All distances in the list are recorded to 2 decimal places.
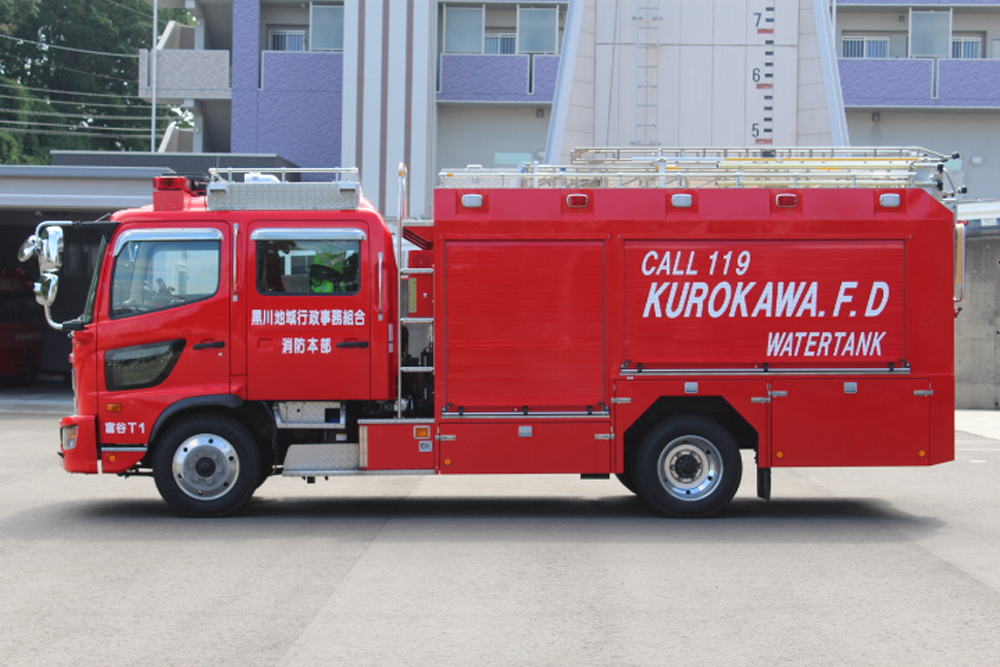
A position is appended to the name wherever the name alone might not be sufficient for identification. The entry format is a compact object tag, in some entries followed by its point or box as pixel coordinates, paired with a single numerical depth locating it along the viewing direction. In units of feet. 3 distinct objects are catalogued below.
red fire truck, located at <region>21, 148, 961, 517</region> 33.22
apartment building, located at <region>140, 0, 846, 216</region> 55.93
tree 164.55
